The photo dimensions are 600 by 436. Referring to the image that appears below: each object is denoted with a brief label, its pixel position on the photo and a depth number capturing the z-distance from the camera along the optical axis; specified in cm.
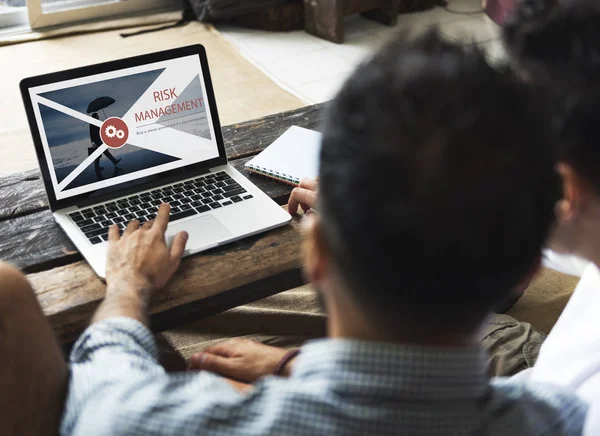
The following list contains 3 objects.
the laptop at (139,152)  123
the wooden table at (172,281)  107
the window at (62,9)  376
